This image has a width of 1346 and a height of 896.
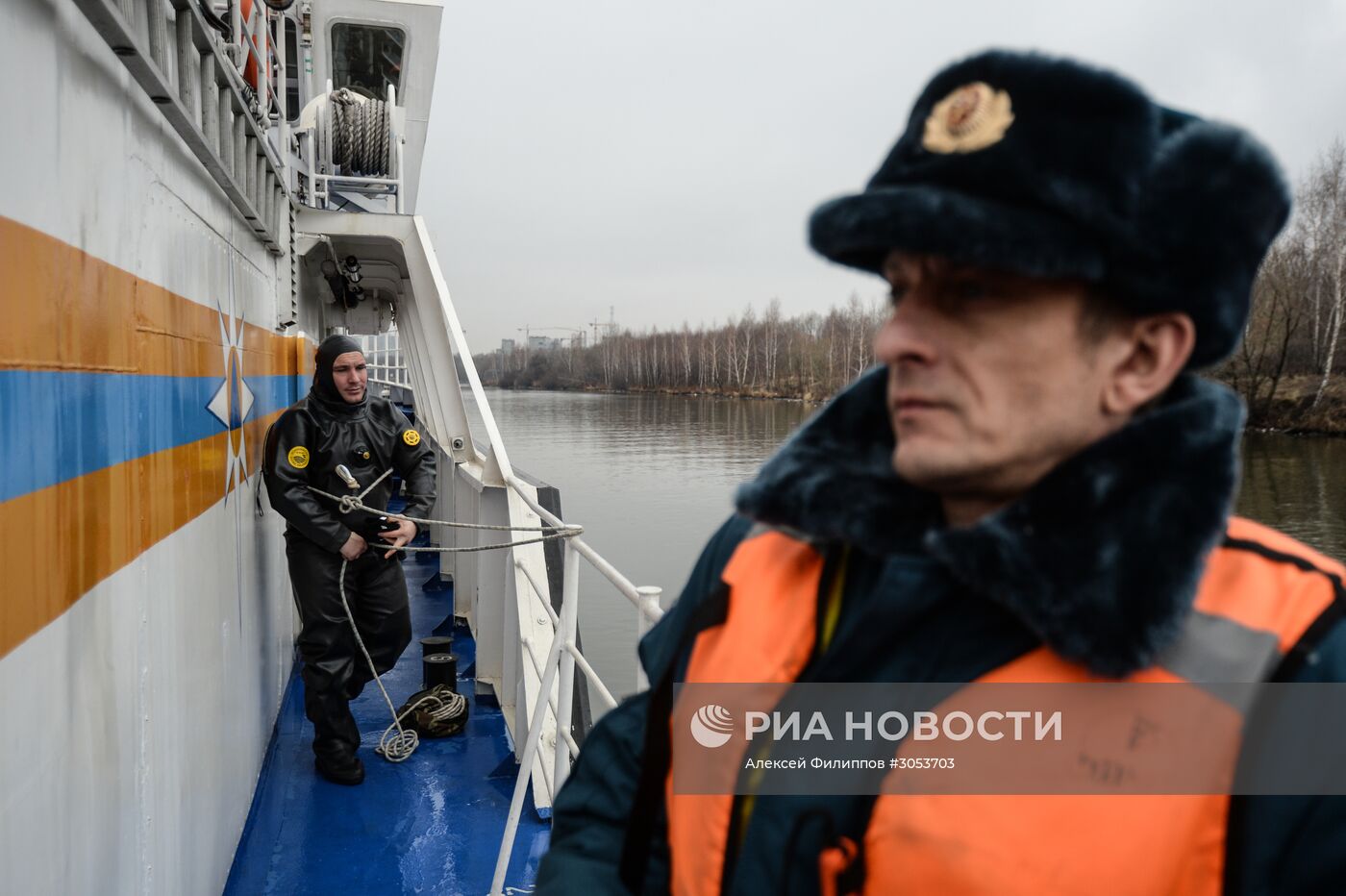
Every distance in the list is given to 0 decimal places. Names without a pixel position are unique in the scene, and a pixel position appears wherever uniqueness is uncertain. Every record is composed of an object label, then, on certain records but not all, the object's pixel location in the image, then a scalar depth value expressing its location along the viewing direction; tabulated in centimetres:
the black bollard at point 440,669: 425
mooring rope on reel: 640
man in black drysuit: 330
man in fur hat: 70
